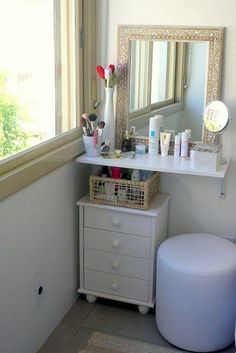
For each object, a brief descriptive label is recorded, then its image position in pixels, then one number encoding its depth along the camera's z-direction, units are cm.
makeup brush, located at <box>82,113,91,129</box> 229
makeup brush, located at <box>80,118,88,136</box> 232
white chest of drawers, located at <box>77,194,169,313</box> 230
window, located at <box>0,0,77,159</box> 181
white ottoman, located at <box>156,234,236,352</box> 205
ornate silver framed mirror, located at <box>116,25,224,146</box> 222
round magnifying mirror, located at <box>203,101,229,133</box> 219
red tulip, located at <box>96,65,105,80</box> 232
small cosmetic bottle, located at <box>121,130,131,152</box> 243
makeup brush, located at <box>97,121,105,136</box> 232
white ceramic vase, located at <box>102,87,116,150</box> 237
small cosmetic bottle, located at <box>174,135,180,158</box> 230
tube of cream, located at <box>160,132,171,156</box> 231
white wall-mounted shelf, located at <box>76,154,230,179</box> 212
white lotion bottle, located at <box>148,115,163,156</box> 231
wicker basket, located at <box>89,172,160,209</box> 226
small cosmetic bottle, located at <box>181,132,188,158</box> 228
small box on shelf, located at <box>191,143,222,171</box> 212
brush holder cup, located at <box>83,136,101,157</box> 230
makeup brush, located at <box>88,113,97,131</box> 232
